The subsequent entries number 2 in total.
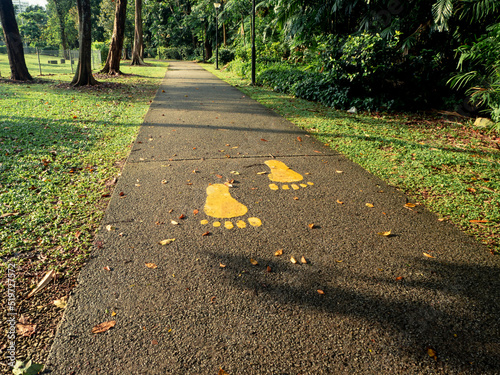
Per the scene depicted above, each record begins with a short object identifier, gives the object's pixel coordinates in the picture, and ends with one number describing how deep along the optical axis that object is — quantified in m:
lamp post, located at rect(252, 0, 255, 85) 11.33
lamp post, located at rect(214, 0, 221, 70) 22.55
